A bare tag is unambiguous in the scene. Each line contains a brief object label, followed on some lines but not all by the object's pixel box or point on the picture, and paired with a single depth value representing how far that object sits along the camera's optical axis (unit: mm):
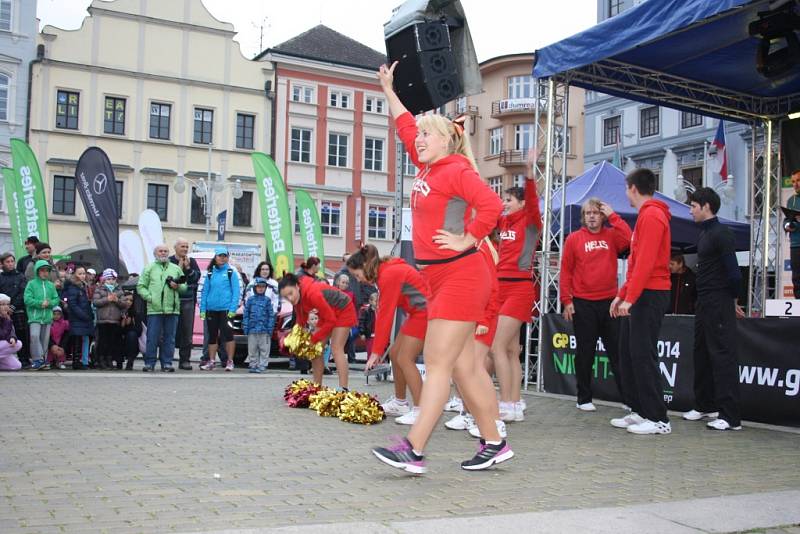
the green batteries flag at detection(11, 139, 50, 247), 23750
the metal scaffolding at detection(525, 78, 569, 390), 10953
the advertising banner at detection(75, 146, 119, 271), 18188
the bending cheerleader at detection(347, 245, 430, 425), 7082
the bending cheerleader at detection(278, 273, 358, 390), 8617
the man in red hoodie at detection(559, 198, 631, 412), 8703
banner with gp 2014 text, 8156
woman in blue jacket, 14805
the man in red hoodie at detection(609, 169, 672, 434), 7383
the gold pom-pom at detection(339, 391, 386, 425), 7629
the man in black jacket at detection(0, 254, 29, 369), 13344
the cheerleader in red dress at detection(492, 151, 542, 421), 8016
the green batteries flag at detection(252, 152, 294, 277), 27234
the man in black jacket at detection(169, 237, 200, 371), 14398
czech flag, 26417
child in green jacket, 12891
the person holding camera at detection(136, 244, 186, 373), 13477
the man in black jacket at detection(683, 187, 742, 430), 7914
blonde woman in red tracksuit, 5047
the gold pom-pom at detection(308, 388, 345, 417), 8062
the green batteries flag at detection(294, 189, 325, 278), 31453
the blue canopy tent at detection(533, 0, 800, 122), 9297
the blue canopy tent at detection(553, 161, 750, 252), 15656
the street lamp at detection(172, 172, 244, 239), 38250
